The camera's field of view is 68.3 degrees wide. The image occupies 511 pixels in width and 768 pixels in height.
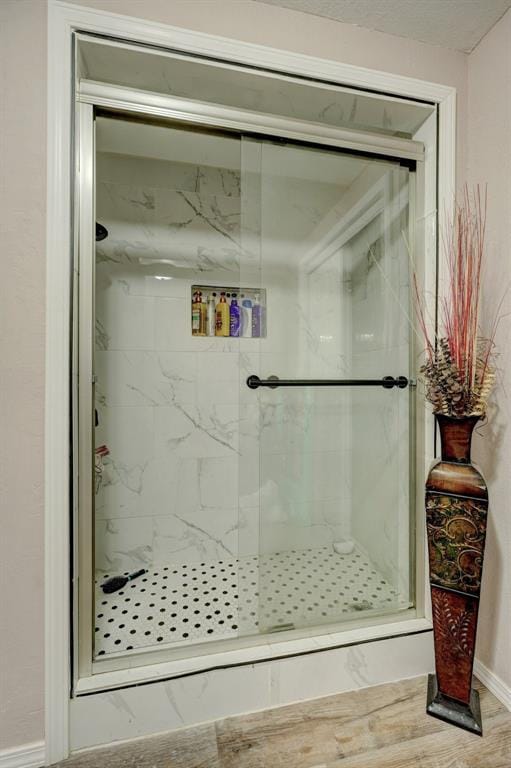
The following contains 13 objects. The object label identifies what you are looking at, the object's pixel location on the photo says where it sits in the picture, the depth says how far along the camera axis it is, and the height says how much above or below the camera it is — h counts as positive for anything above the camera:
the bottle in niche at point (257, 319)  1.51 +0.25
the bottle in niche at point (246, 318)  1.70 +0.30
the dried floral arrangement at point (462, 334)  1.15 +0.16
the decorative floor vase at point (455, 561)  1.13 -0.55
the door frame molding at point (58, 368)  1.05 +0.04
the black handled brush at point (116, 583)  1.72 -0.95
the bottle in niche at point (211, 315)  2.04 +0.36
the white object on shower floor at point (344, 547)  1.62 -0.72
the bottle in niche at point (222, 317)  2.03 +0.34
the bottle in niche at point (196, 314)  2.04 +0.36
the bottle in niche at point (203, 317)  2.04 +0.34
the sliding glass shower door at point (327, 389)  1.40 -0.03
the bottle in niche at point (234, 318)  1.97 +0.33
